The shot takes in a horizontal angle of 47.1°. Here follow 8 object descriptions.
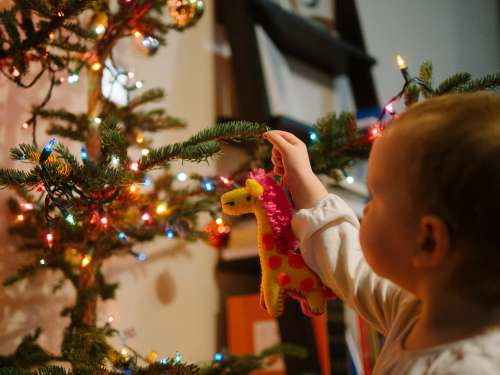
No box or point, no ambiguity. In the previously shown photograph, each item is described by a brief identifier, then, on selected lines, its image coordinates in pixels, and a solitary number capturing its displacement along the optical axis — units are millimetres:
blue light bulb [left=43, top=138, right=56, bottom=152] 652
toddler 498
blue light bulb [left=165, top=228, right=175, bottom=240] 1039
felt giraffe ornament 661
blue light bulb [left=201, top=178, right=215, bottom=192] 943
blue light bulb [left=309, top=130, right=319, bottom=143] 901
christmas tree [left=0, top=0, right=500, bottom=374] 698
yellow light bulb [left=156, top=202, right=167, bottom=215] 1007
